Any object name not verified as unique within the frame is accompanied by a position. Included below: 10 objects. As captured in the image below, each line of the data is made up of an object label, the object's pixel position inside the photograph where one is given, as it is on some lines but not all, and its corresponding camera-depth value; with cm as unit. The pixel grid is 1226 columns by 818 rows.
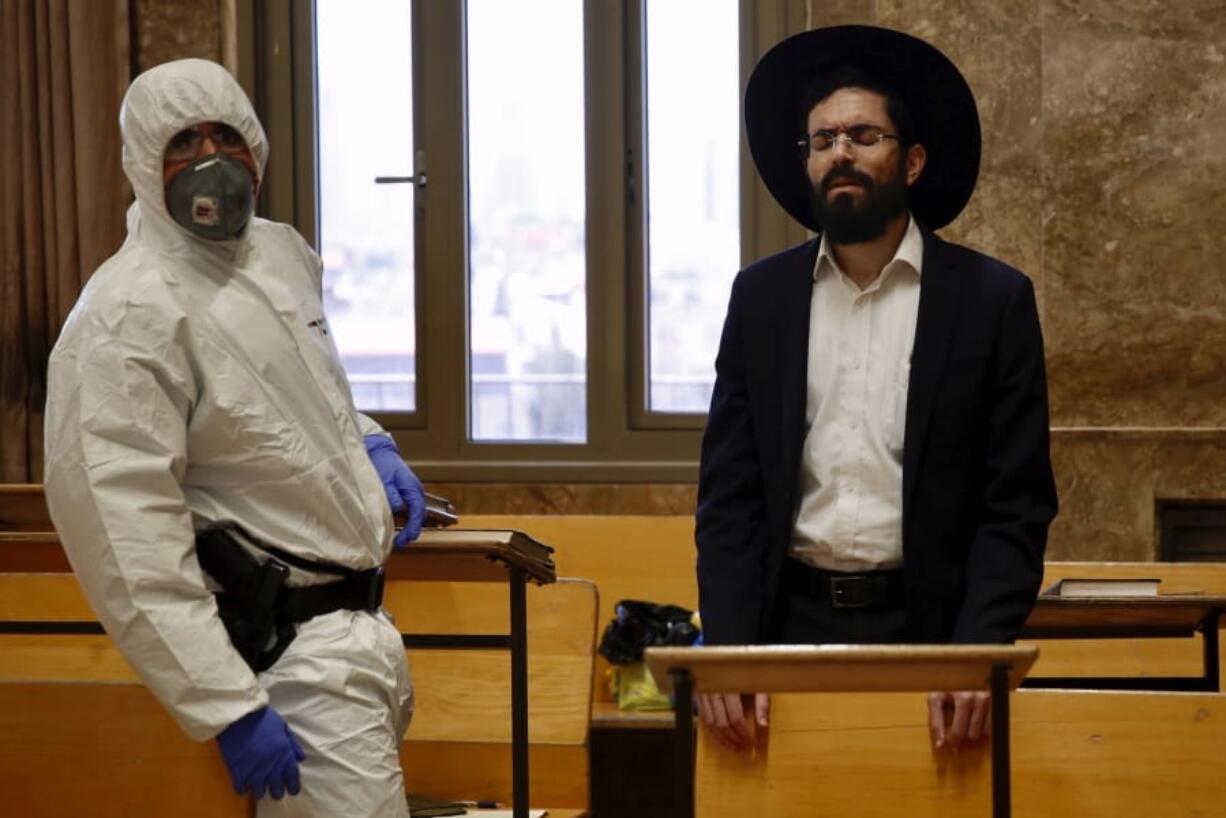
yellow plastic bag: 809
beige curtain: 972
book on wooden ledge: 636
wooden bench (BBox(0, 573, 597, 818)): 479
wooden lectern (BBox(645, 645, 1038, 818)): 351
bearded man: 447
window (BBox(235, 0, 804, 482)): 999
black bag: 818
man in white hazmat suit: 431
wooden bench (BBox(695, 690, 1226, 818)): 430
